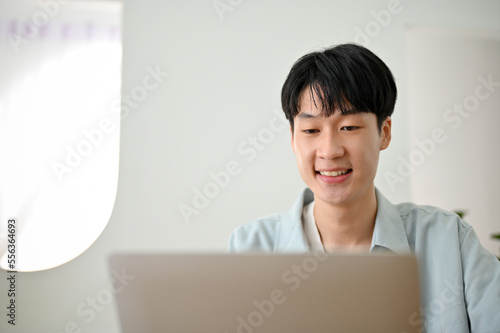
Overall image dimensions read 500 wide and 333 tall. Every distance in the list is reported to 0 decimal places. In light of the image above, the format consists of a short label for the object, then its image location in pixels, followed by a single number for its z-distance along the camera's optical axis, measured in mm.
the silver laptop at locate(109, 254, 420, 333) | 694
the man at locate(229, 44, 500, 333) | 1239
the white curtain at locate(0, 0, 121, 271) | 2877
